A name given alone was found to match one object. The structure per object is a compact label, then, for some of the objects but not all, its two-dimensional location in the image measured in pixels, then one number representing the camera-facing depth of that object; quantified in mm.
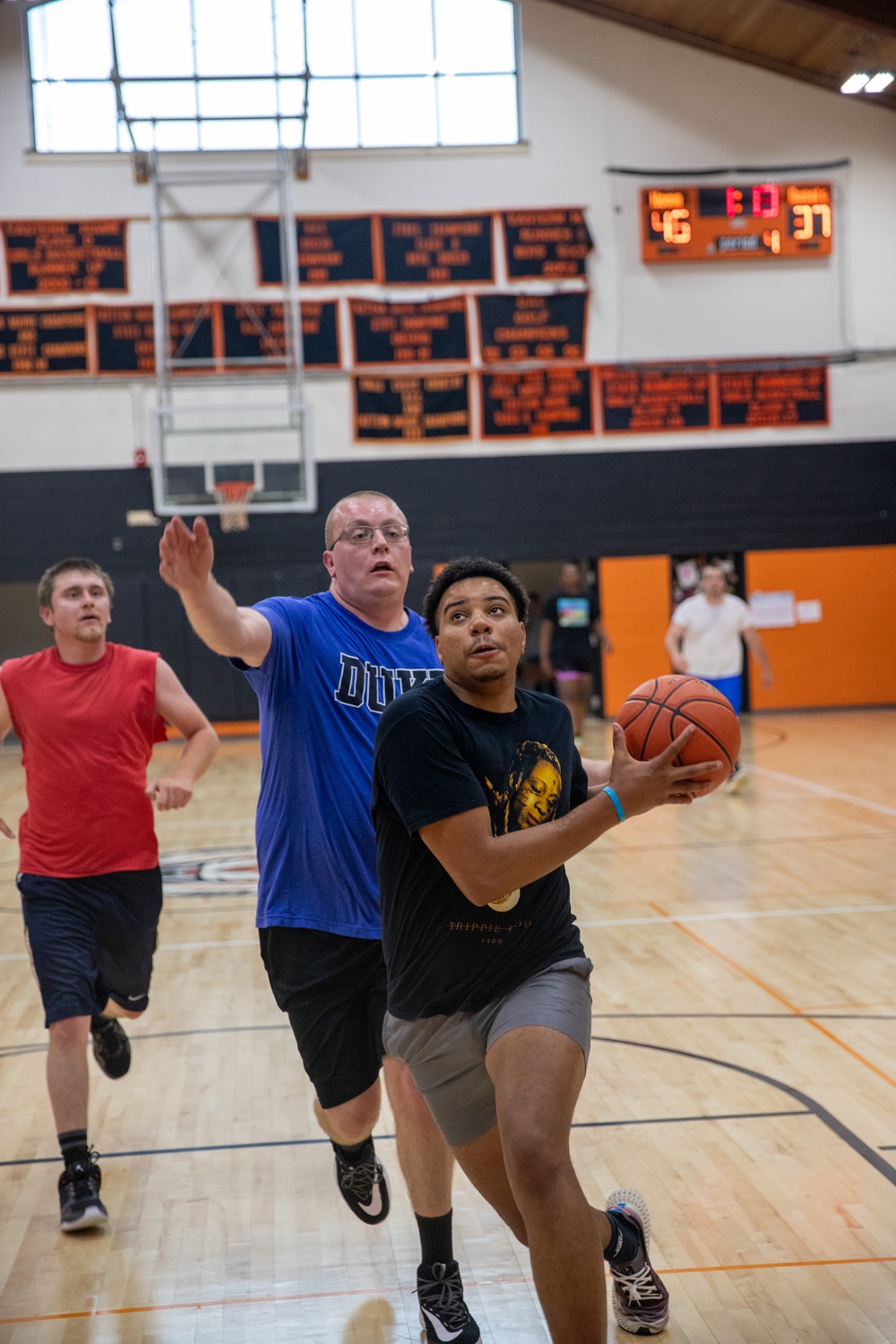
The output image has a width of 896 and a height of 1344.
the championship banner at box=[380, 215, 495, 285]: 16656
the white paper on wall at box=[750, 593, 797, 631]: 17500
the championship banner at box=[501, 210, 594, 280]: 16844
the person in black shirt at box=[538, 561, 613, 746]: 14141
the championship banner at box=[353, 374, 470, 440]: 16750
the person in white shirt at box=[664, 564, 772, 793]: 10367
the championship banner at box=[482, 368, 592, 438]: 16906
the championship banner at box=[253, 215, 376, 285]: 16531
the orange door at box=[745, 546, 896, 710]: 17453
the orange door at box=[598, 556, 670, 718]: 17266
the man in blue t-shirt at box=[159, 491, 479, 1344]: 3059
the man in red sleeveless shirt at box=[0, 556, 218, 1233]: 3654
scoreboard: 16812
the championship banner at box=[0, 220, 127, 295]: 16250
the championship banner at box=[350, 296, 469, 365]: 16656
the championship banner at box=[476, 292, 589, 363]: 16812
